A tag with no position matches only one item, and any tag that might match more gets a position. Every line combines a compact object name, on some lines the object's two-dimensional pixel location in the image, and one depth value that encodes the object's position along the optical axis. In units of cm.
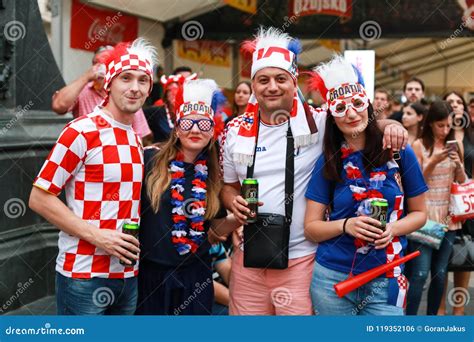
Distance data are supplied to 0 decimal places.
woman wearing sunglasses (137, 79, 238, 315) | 301
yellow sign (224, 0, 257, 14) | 1091
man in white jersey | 302
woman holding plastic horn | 281
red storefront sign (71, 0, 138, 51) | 974
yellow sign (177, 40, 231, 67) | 1245
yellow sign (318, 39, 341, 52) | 1288
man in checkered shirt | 274
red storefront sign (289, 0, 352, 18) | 1080
